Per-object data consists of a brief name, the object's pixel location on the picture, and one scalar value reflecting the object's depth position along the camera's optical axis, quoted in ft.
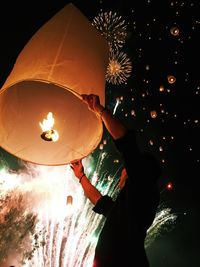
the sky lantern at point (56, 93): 6.07
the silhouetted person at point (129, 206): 5.79
